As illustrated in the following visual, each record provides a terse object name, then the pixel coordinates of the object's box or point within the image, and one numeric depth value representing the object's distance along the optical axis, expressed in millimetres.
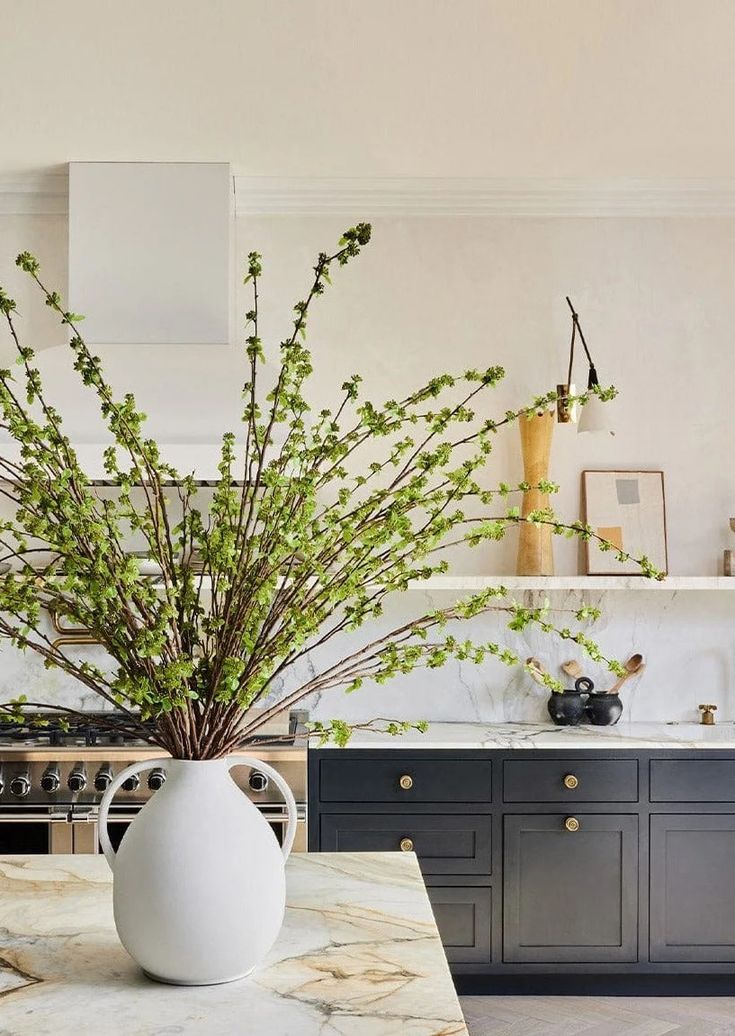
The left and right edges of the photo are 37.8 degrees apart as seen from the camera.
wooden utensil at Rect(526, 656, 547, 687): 3871
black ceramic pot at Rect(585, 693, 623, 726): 3883
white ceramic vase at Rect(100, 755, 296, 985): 1295
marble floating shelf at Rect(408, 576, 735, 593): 3791
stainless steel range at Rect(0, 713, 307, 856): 3387
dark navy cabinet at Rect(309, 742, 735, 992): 3510
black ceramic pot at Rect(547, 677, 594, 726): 3908
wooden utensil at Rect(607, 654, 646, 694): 4051
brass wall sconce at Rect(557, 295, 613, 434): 3840
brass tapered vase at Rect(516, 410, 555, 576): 3938
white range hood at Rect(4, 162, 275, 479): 3811
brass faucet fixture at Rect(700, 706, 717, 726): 3963
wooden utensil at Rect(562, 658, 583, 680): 4082
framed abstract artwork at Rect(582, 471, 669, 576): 4098
